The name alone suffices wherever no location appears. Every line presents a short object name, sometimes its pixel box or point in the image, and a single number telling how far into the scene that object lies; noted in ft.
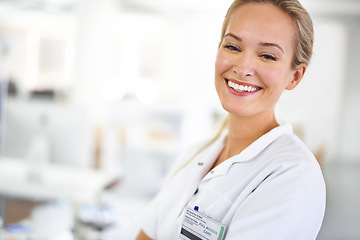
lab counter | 8.00
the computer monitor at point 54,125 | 8.58
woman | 2.47
